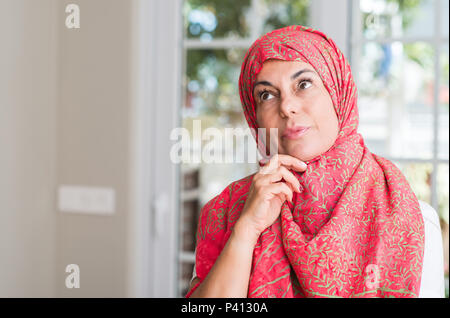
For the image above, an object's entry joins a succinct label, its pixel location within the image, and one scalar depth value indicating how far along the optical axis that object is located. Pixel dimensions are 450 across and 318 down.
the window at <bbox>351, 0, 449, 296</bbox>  1.96
